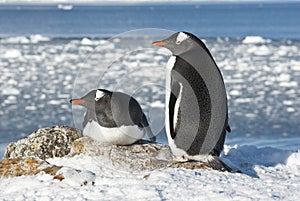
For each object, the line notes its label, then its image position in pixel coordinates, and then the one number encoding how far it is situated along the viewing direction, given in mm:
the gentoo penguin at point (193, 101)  7309
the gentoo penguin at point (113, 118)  7746
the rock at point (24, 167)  6898
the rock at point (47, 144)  8078
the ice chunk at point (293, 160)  8203
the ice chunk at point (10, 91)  19625
